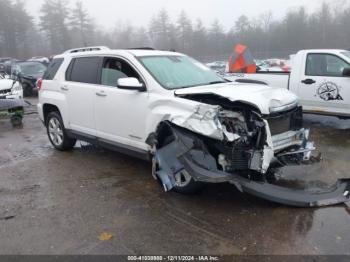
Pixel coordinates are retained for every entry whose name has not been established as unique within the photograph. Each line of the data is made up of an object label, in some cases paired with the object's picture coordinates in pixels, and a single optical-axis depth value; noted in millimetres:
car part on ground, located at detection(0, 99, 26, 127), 9716
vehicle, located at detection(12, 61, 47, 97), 17234
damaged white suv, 4098
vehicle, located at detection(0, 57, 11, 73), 36956
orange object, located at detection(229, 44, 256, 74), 10081
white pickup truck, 7648
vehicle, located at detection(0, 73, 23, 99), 10984
